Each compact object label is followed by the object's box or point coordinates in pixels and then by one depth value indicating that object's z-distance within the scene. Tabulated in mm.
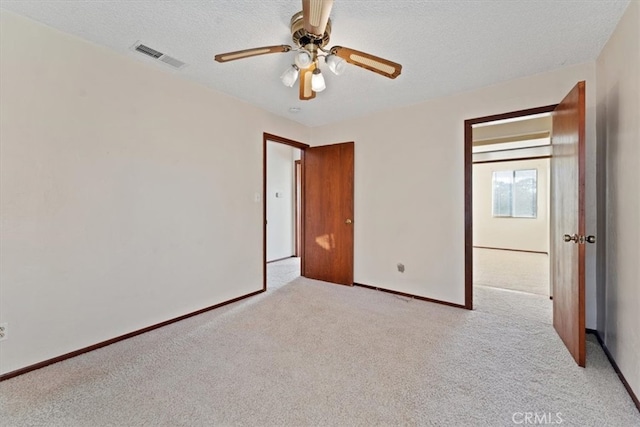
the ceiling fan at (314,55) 1683
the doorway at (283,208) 5445
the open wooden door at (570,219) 1829
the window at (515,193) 6578
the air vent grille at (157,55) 2146
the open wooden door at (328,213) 3906
